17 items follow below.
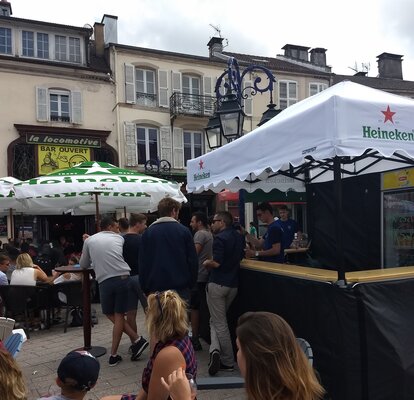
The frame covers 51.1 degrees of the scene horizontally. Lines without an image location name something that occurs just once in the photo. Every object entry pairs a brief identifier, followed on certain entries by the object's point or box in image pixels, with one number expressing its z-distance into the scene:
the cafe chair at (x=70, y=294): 6.69
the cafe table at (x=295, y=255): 7.78
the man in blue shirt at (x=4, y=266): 6.42
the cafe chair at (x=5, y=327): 3.57
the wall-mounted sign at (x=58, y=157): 18.47
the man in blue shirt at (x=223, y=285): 4.60
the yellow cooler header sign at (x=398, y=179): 5.79
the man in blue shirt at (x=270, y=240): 5.21
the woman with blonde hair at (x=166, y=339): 2.42
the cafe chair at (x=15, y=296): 6.32
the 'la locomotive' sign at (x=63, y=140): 18.41
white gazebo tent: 3.15
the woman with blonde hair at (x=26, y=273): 6.58
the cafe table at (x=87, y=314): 5.35
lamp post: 7.11
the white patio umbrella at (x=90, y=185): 6.25
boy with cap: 2.16
